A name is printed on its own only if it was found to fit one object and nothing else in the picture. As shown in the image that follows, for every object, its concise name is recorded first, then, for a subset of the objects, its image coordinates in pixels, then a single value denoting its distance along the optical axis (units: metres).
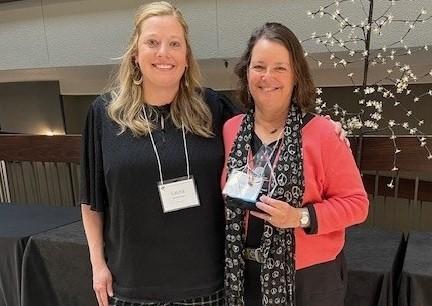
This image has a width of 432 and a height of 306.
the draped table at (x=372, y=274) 1.78
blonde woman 1.25
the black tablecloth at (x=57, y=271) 2.30
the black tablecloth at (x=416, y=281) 1.73
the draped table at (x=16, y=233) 2.45
